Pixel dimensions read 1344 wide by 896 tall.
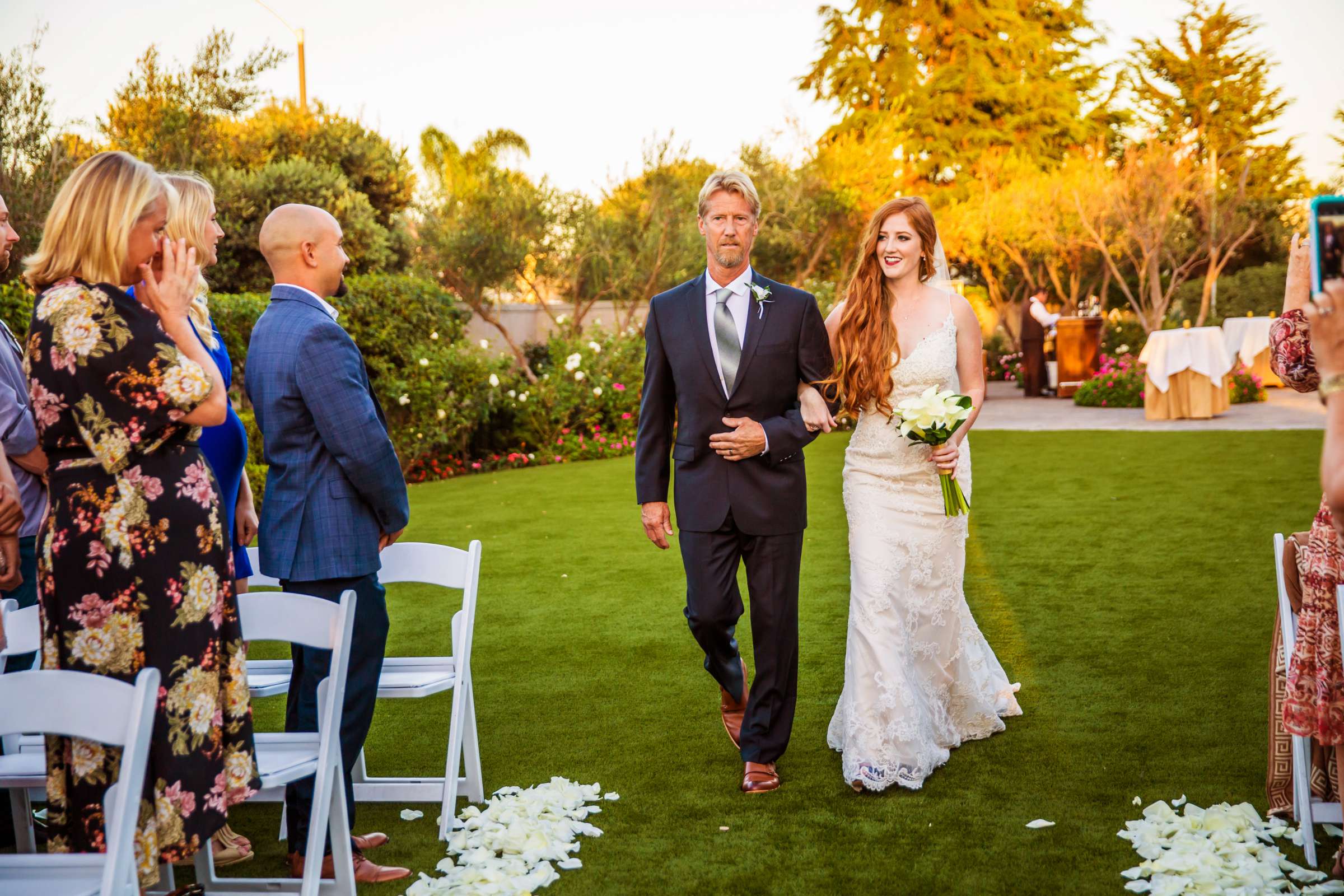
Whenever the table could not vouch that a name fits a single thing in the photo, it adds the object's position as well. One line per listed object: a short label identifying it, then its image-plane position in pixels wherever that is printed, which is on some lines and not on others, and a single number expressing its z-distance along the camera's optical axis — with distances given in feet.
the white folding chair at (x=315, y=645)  10.16
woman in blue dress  12.39
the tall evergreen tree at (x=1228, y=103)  112.78
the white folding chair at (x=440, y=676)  13.08
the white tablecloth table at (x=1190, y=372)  53.52
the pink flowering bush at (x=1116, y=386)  63.72
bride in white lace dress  14.02
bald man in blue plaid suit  11.34
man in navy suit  13.69
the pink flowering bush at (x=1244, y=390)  61.93
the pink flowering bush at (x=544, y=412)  47.78
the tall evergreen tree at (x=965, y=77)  114.93
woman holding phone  10.38
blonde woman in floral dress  8.77
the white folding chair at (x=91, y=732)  7.58
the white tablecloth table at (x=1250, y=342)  67.82
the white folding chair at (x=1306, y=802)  11.01
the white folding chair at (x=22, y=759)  10.47
